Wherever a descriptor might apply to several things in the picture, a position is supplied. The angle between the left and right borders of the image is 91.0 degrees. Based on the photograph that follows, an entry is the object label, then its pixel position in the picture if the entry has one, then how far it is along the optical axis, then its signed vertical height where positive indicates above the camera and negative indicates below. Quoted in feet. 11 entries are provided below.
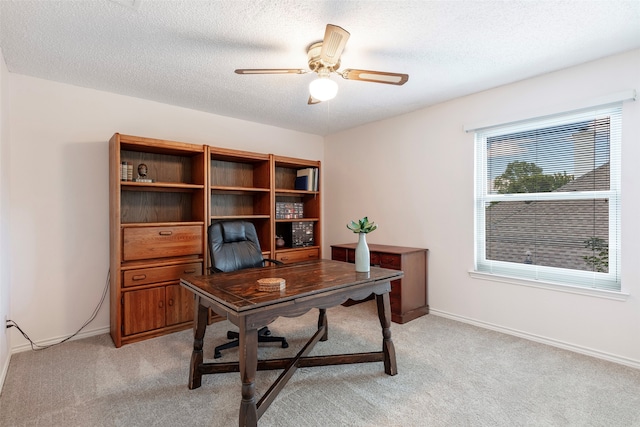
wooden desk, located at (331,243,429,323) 10.77 -2.44
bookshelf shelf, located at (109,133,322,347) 9.17 -0.25
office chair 8.83 -1.17
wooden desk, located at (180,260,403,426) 5.14 -1.71
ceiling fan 6.31 +3.14
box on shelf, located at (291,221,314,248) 13.52 -0.99
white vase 7.55 -1.10
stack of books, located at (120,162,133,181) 9.57 +1.22
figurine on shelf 10.03 +1.26
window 8.22 +0.34
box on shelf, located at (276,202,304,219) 13.46 +0.05
